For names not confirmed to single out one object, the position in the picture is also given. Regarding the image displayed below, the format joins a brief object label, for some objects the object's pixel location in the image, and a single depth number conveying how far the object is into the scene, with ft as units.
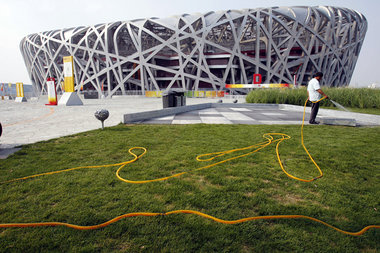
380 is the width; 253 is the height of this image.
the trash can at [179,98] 43.92
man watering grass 25.30
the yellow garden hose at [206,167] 6.88
